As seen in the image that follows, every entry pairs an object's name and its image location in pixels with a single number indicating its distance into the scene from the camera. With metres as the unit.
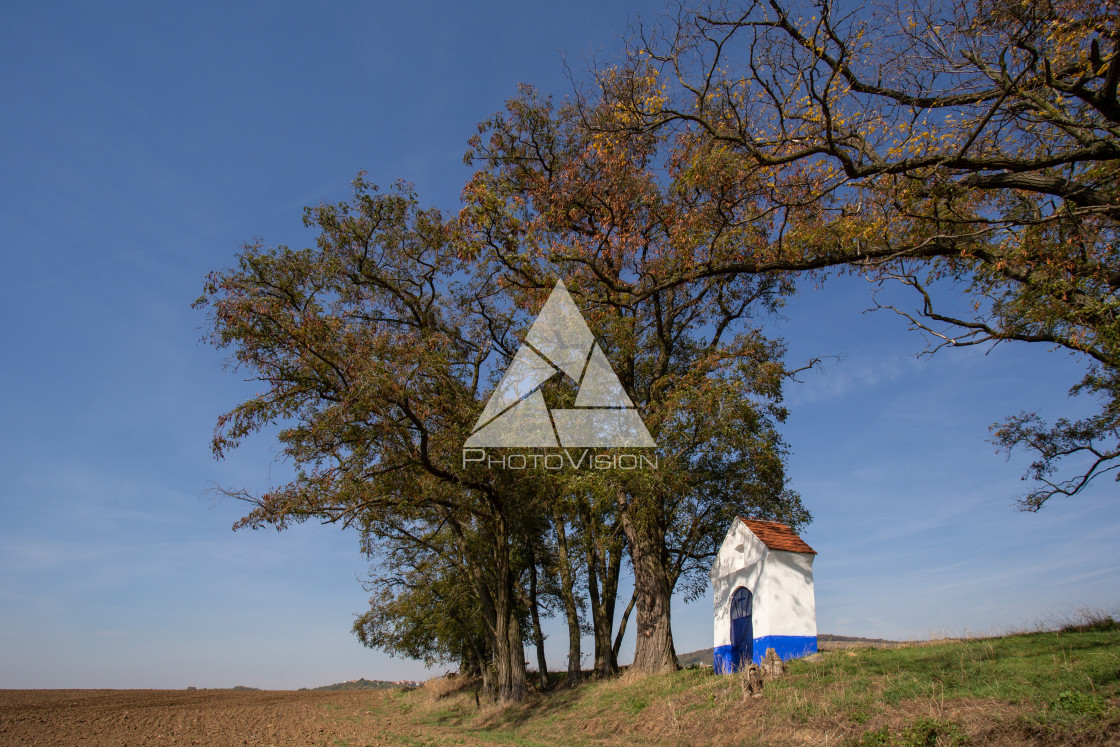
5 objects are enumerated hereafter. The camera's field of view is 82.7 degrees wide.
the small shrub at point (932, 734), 7.23
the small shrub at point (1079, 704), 6.68
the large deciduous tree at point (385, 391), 12.41
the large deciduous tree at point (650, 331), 12.73
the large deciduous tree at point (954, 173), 6.89
